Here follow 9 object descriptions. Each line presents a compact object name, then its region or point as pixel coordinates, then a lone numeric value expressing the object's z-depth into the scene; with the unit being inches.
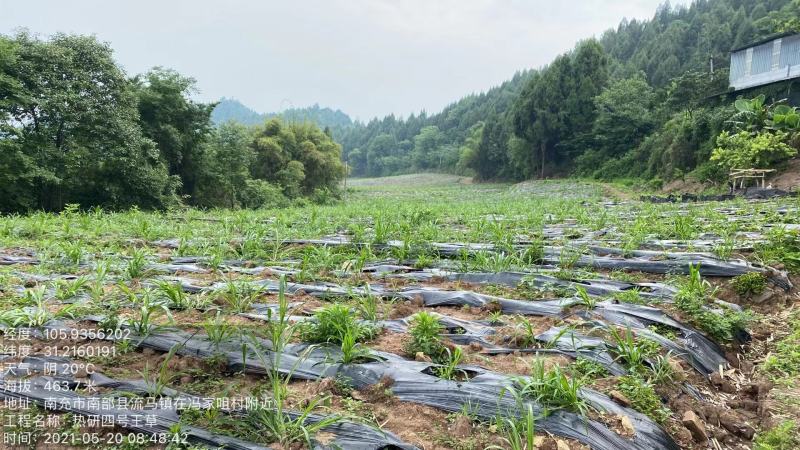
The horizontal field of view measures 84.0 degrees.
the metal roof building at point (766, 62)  796.6
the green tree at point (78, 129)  446.0
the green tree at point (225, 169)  711.1
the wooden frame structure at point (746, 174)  515.2
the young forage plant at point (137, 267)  142.4
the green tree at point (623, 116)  1166.3
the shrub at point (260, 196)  757.9
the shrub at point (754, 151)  526.6
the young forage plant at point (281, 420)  64.0
